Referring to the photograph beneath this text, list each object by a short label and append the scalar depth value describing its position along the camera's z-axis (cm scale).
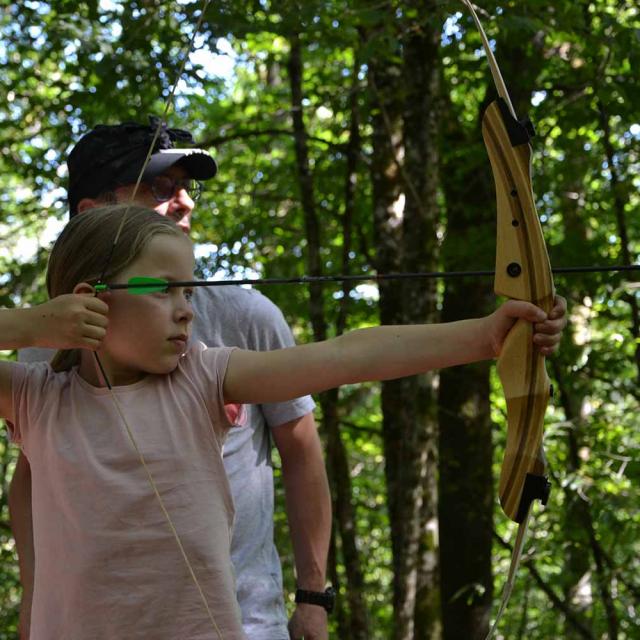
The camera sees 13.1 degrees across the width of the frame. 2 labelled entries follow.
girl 313
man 350
